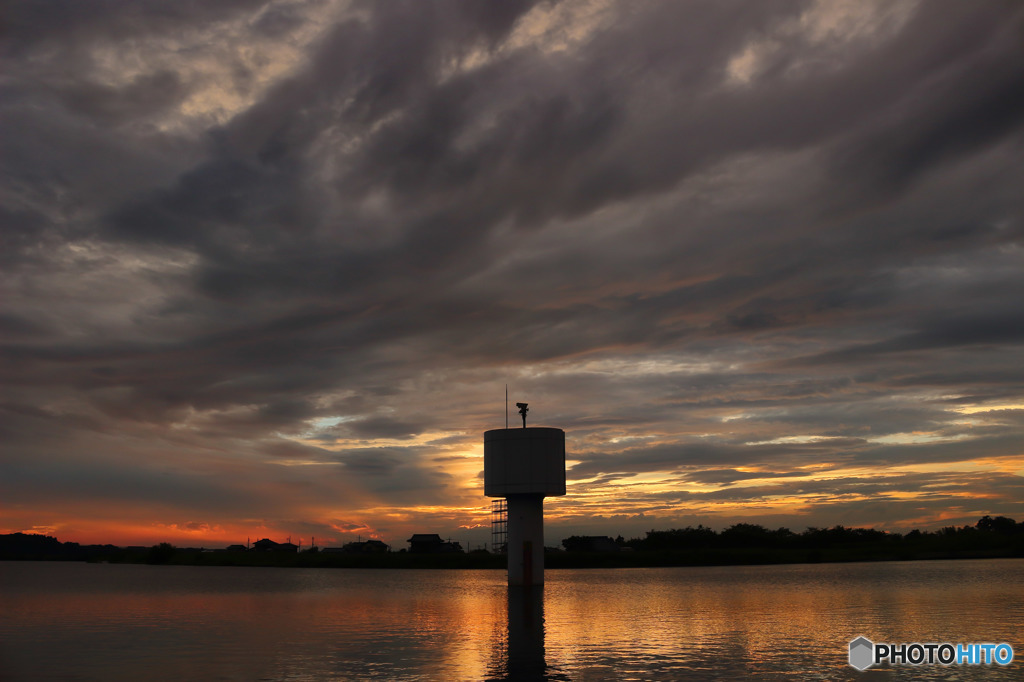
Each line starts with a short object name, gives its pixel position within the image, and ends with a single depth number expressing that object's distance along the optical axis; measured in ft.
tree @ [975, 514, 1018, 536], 610.24
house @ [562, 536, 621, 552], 615.57
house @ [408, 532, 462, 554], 619.26
